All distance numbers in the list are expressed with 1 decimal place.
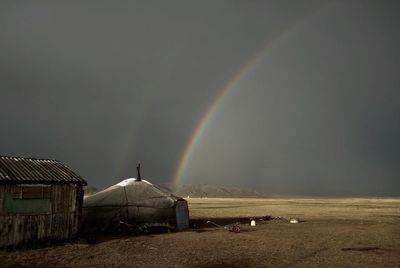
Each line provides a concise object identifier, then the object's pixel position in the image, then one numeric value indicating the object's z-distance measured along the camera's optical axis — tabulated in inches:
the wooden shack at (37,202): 845.2
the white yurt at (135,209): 1229.1
